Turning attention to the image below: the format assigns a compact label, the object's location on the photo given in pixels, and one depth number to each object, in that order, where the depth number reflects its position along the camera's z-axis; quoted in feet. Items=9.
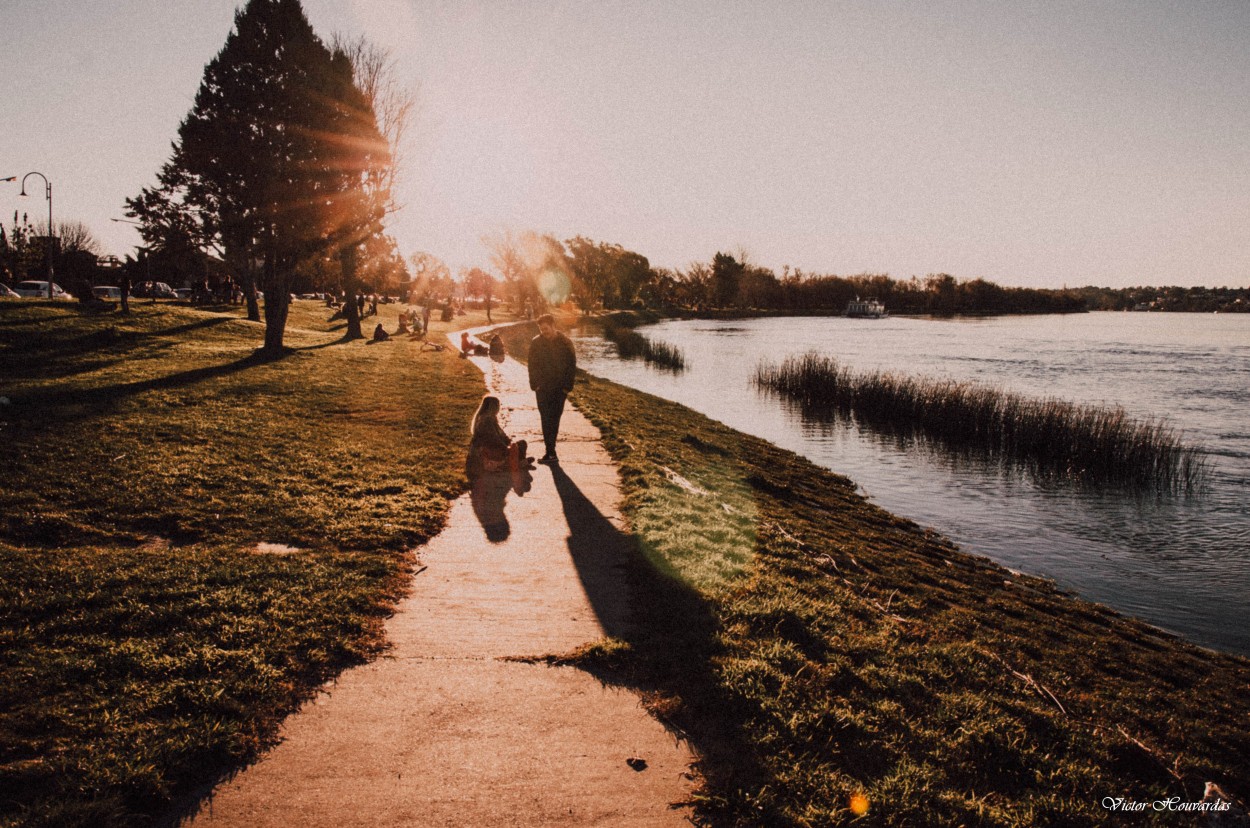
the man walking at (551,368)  31.37
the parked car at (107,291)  166.03
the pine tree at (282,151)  74.84
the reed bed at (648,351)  122.93
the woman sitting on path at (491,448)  31.48
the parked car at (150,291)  150.32
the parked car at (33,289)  139.24
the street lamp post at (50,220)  109.43
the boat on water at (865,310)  466.29
